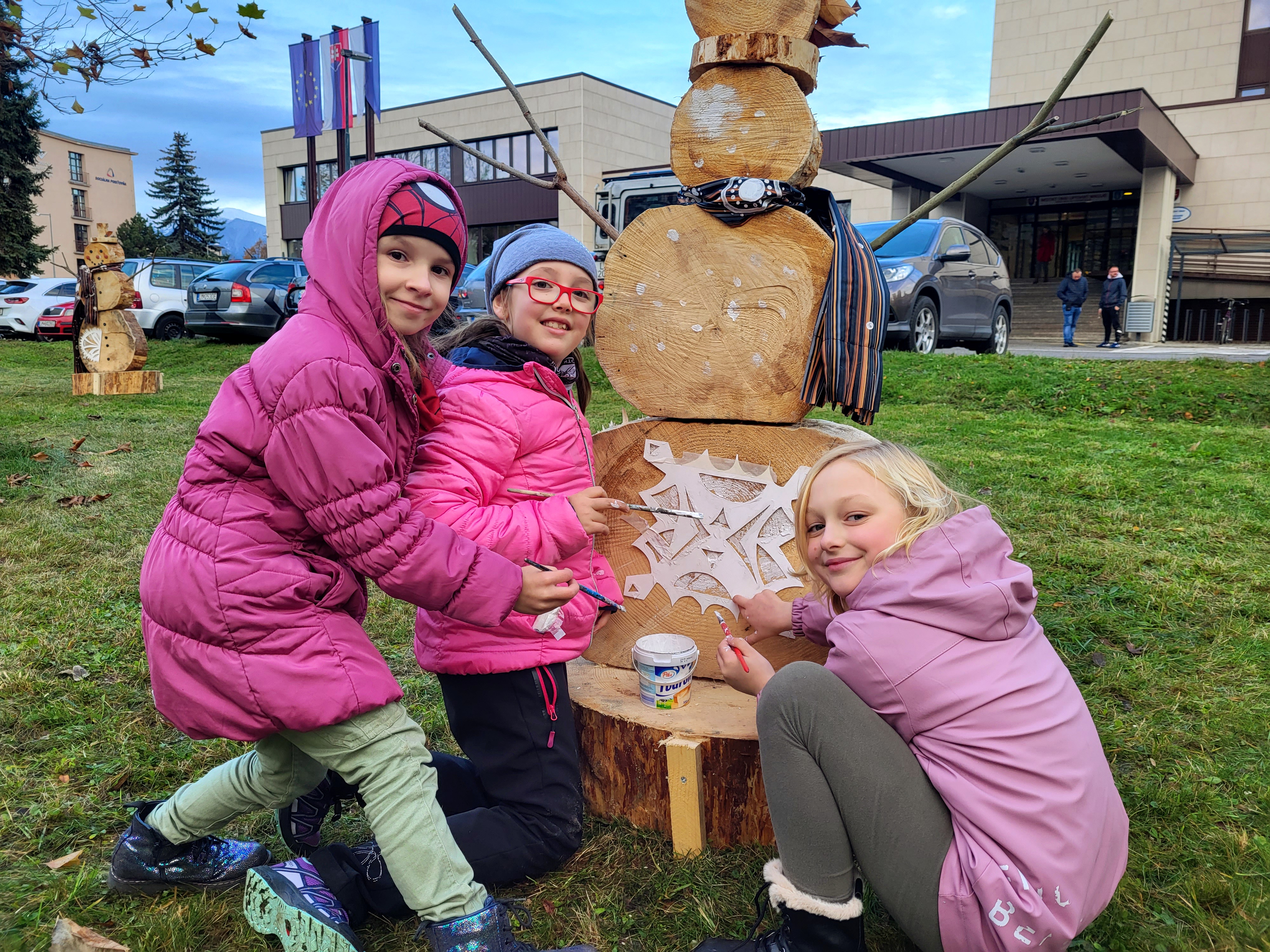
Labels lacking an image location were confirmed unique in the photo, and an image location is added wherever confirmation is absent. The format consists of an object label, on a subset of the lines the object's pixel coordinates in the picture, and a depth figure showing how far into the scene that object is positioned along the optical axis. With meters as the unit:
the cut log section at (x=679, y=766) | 2.07
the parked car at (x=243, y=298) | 12.37
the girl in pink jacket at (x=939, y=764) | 1.46
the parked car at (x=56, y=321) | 16.75
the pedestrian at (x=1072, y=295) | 15.37
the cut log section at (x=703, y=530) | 2.36
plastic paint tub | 2.18
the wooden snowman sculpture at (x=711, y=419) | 2.17
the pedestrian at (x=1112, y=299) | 16.19
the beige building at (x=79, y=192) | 51.22
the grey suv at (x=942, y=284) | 9.01
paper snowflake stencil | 2.37
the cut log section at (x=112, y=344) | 9.43
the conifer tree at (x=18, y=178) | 24.39
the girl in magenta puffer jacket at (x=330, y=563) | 1.63
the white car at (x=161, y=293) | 14.41
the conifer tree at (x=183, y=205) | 49.06
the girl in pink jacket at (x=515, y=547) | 1.94
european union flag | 12.74
